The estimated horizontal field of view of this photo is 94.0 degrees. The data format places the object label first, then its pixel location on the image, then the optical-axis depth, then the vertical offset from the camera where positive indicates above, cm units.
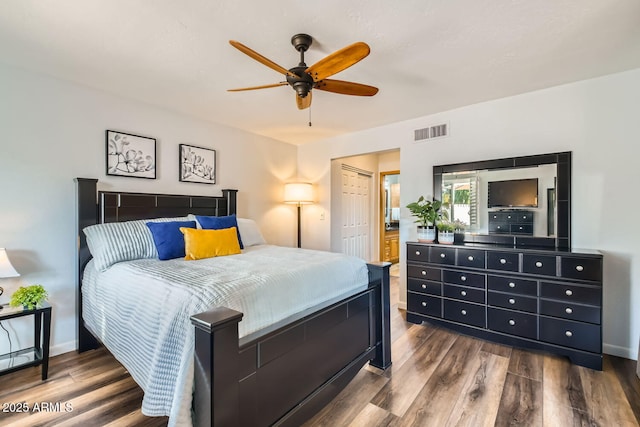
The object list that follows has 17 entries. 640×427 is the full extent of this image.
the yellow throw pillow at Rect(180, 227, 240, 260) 256 -27
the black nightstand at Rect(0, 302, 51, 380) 210 -98
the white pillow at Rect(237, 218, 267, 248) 333 -24
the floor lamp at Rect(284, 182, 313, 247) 441 +29
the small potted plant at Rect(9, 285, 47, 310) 214 -61
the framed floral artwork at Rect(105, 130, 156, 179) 288 +59
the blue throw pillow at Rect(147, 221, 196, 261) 254 -23
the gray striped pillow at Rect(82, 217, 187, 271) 234 -24
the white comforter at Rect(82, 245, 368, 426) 137 -51
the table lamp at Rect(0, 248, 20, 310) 206 -38
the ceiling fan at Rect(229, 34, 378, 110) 163 +88
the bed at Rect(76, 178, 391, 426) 122 -72
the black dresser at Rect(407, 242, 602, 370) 238 -76
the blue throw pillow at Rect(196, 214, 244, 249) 301 -10
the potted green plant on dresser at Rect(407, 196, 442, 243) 332 -5
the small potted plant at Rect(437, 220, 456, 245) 321 -21
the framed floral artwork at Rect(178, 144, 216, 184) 344 +58
